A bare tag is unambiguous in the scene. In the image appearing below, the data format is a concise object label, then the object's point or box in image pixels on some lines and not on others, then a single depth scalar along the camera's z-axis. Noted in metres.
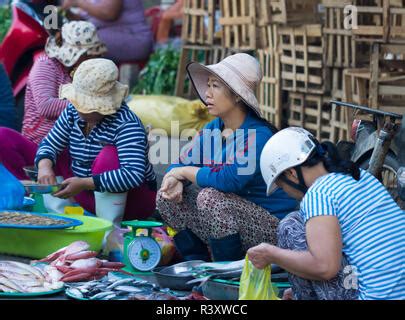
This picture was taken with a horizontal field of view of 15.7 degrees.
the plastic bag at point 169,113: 12.27
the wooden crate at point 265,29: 11.76
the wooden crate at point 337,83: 11.01
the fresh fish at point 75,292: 6.67
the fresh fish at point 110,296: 6.60
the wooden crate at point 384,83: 9.75
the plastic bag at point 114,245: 7.83
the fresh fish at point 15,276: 6.79
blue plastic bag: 8.19
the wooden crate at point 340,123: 10.60
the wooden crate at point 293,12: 11.48
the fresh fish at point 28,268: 6.93
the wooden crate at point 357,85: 10.37
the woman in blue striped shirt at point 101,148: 8.37
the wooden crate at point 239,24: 12.15
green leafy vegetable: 14.18
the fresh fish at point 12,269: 6.87
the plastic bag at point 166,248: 7.73
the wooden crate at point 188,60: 13.47
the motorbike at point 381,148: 8.30
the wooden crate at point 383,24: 9.74
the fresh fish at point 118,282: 6.80
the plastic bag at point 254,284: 5.97
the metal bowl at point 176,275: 6.87
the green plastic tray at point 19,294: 6.63
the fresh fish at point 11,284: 6.68
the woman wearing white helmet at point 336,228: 5.60
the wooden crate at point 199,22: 13.24
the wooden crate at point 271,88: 11.87
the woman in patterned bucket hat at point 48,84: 9.61
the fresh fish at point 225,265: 6.60
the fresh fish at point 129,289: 6.78
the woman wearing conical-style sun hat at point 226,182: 7.22
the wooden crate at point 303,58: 11.21
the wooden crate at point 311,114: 11.35
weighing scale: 7.49
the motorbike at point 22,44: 12.16
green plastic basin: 7.67
